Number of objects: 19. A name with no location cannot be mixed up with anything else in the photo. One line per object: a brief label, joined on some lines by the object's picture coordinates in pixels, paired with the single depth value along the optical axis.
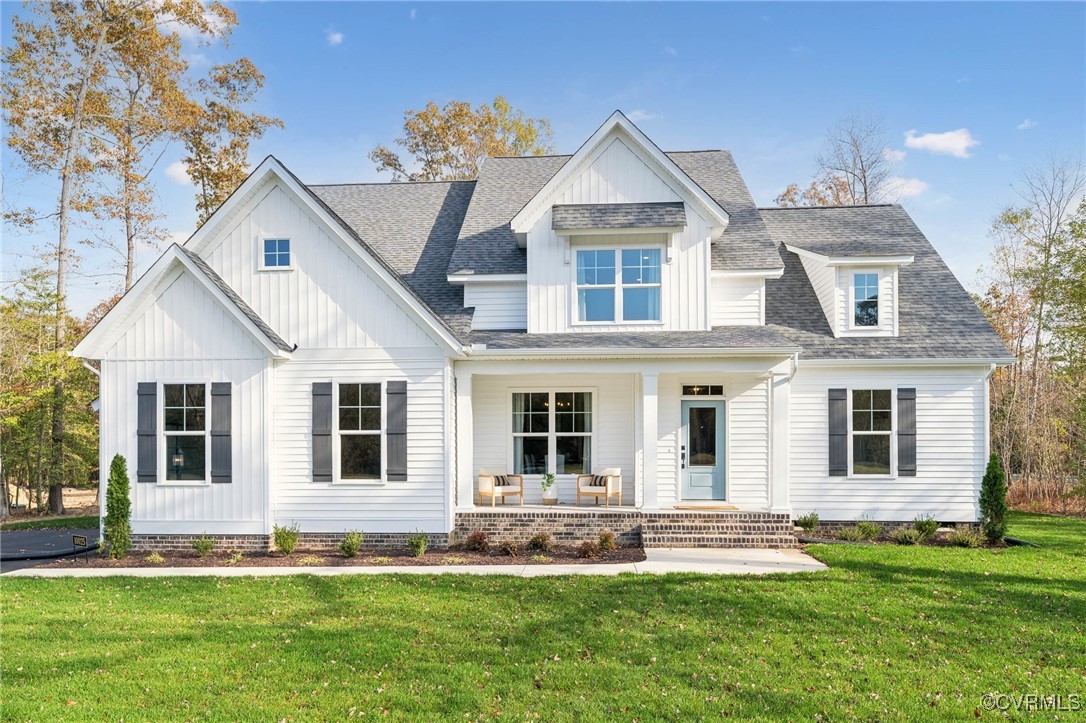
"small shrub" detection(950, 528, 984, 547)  12.17
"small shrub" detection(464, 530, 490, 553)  11.99
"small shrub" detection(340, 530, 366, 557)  11.53
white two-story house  12.11
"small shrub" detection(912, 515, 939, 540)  12.67
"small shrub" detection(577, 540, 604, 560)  11.25
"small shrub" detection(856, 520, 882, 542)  12.80
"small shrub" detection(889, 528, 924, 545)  12.41
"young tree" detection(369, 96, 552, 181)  29.83
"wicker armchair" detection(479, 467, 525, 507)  13.38
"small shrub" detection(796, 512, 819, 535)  13.40
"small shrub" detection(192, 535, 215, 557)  11.62
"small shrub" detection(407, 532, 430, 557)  11.68
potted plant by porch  14.00
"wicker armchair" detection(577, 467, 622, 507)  13.49
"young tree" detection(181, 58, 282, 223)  26.12
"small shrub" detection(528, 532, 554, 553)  12.01
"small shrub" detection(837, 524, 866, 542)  12.77
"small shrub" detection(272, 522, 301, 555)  11.79
